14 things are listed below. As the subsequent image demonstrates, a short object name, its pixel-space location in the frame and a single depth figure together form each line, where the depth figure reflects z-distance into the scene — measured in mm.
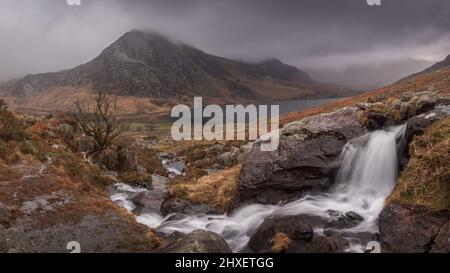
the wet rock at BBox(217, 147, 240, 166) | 45188
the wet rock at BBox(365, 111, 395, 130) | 22531
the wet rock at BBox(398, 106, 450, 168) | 18594
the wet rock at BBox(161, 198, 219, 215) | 22125
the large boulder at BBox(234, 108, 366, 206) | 20734
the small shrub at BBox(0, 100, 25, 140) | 21875
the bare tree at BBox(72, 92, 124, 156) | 36688
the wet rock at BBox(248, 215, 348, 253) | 14641
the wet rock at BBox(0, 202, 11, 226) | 14626
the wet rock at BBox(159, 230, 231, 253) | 12891
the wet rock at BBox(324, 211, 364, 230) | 16188
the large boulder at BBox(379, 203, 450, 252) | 12767
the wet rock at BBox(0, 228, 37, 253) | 13219
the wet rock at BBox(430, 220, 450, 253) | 12305
